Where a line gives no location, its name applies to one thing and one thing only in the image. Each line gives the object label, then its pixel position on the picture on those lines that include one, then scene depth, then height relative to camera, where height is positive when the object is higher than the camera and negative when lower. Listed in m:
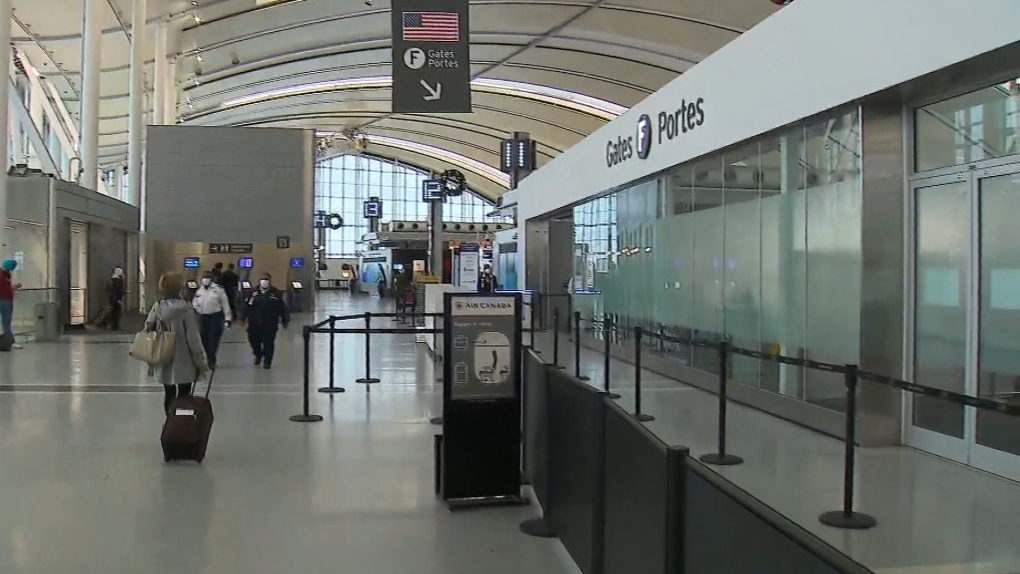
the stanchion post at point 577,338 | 10.38 -0.67
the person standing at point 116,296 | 20.52 -0.36
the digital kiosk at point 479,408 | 5.53 -0.81
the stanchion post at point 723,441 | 6.62 -1.22
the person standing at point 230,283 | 21.97 -0.02
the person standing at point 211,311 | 12.43 -0.43
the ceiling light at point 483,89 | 47.59 +11.29
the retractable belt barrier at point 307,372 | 8.69 -0.97
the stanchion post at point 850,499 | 4.82 -1.25
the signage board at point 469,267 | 25.14 +0.52
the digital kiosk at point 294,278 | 27.61 +0.16
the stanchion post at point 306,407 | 8.62 -1.30
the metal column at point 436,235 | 27.22 +1.62
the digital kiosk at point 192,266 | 26.73 +0.50
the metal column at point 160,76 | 31.31 +7.68
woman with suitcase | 7.28 -0.44
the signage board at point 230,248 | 27.12 +1.10
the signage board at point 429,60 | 11.16 +2.99
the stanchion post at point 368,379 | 11.42 -1.32
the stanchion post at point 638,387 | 8.05 -0.96
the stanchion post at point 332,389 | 10.61 -1.34
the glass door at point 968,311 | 6.57 -0.19
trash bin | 17.36 -0.86
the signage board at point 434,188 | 32.84 +4.37
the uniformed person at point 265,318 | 13.55 -0.57
